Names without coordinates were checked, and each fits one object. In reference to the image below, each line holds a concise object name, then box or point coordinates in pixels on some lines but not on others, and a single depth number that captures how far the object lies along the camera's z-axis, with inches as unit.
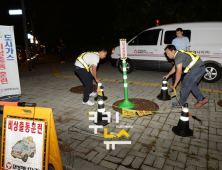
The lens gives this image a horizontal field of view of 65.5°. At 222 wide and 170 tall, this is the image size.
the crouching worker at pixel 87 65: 186.5
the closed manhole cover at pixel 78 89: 255.4
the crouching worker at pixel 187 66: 163.9
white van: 264.2
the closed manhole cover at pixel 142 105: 187.6
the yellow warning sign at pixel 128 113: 163.8
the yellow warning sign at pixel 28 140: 90.7
